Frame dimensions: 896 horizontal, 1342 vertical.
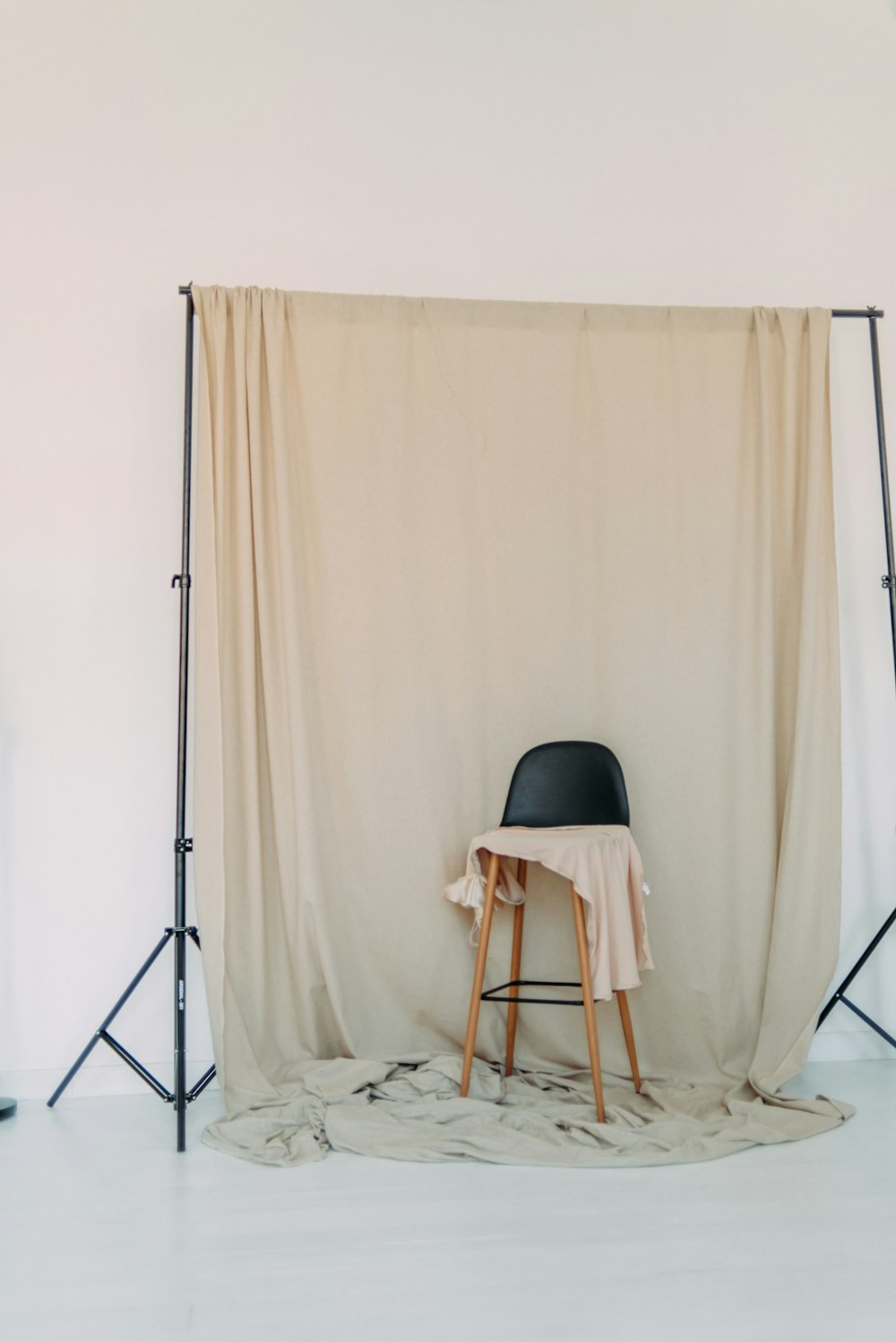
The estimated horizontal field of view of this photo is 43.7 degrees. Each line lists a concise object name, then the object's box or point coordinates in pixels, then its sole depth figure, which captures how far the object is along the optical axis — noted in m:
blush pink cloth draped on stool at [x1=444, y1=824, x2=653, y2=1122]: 2.68
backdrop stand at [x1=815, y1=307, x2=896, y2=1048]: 3.09
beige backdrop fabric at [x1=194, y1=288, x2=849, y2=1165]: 2.99
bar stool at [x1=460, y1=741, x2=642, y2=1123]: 2.97
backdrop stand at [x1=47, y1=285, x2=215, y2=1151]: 2.71
